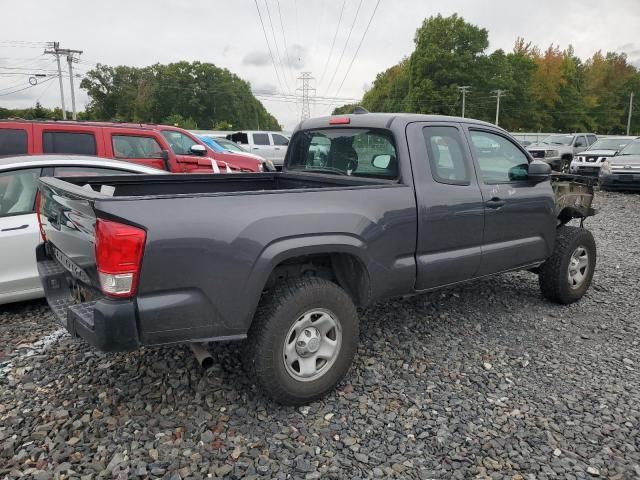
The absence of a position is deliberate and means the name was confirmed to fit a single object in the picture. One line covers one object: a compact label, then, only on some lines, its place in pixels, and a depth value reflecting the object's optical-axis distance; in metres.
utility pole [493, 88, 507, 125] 58.34
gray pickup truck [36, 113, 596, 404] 2.45
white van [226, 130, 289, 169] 21.12
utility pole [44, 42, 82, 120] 47.81
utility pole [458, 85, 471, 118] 57.09
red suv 6.53
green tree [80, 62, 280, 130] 71.69
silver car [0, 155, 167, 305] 4.22
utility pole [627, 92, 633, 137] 63.53
